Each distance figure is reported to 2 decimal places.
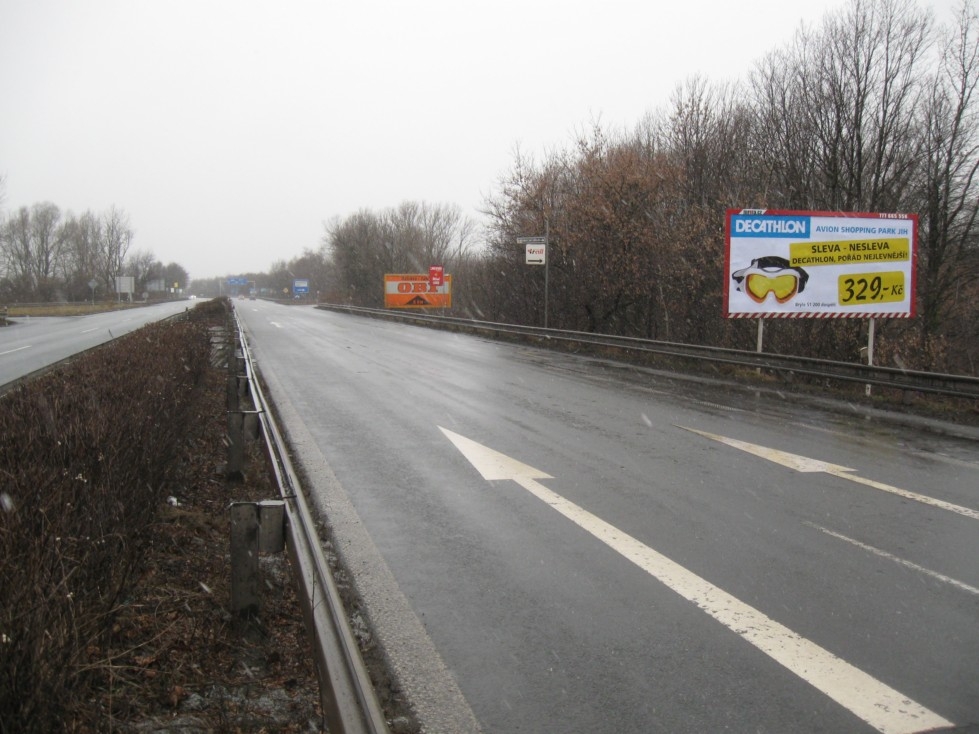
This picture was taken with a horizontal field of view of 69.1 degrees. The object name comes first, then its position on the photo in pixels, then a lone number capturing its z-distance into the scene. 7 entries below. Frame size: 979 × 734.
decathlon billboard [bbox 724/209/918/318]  15.25
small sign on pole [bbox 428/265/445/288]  42.28
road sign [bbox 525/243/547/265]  25.81
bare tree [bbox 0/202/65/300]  105.25
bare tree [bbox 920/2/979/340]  21.95
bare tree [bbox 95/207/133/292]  121.28
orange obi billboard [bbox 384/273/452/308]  48.94
